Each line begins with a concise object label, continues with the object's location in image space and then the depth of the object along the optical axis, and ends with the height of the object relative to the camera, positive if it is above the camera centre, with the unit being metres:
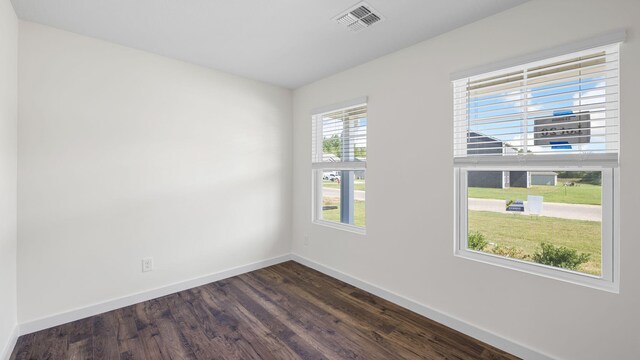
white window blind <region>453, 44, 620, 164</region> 1.69 +0.46
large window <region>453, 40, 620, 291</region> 1.70 +0.08
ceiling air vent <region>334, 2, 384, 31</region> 2.01 +1.23
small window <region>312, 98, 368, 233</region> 3.17 +0.16
